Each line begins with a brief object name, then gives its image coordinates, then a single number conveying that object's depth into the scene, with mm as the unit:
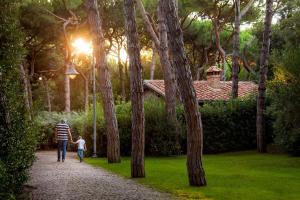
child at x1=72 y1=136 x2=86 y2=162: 24906
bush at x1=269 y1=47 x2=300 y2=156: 21625
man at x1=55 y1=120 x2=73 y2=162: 23938
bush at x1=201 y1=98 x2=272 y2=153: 31031
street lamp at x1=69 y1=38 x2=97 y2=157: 45491
